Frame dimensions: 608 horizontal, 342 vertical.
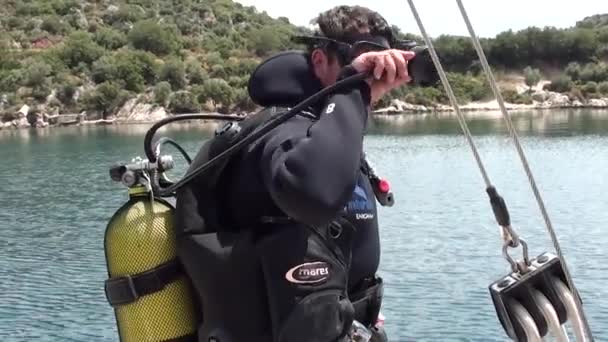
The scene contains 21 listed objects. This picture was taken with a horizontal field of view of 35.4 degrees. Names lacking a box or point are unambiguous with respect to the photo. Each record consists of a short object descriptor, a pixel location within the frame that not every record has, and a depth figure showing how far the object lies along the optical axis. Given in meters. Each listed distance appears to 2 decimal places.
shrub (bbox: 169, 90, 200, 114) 73.25
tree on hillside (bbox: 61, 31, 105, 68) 80.62
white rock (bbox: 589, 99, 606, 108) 78.19
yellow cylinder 2.44
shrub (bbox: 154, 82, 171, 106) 74.44
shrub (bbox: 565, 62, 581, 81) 84.25
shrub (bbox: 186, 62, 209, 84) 78.81
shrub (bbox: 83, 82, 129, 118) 74.62
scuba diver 2.22
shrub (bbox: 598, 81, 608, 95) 80.62
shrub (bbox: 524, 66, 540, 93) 83.81
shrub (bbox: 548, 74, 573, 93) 82.50
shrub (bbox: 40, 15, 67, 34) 93.38
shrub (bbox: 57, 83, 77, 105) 74.62
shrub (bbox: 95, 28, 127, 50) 88.81
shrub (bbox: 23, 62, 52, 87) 74.38
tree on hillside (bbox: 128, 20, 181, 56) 87.81
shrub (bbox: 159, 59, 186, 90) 78.19
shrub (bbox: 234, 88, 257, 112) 71.56
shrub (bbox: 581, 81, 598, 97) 80.62
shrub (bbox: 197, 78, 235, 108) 73.29
